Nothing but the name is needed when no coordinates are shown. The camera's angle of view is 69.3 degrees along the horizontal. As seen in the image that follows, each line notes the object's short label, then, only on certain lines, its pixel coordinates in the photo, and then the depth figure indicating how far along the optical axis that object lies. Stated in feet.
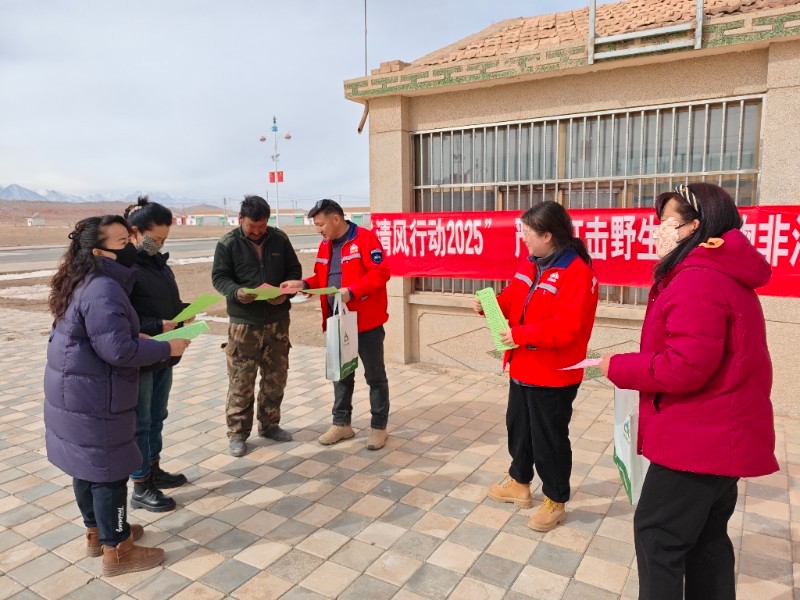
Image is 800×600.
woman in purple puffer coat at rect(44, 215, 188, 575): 8.55
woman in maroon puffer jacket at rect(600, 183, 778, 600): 6.05
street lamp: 127.75
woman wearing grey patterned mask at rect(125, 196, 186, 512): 11.05
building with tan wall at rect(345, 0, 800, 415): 15.83
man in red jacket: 13.76
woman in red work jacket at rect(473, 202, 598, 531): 9.52
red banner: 15.48
